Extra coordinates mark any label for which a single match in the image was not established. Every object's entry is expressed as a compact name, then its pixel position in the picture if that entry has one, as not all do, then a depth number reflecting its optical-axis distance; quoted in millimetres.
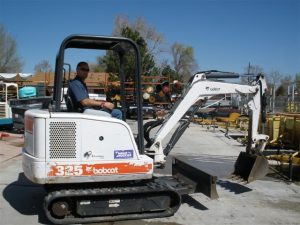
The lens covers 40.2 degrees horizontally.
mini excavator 5602
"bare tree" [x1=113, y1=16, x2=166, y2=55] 53000
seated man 6094
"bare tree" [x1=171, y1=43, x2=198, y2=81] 78750
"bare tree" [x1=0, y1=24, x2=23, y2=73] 54031
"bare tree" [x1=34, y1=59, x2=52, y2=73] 71812
